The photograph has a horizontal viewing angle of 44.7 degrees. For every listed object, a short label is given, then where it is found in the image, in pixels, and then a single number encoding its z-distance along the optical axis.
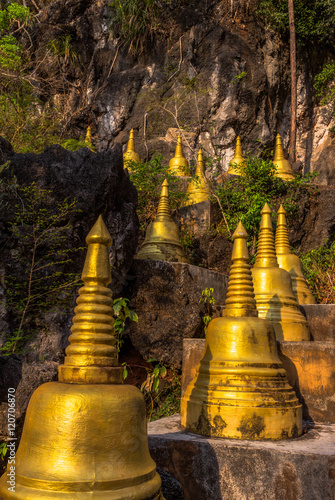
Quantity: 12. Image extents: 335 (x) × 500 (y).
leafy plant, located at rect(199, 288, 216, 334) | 4.91
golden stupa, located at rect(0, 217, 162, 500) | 1.36
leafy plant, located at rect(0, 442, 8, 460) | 3.69
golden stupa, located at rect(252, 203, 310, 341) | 3.71
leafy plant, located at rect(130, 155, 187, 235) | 8.25
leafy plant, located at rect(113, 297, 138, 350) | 4.55
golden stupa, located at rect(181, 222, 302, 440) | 2.48
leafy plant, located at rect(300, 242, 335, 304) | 7.06
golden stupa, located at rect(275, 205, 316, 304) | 5.02
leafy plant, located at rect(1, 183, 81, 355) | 4.11
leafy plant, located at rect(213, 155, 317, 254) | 8.29
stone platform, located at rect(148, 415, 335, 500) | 2.10
